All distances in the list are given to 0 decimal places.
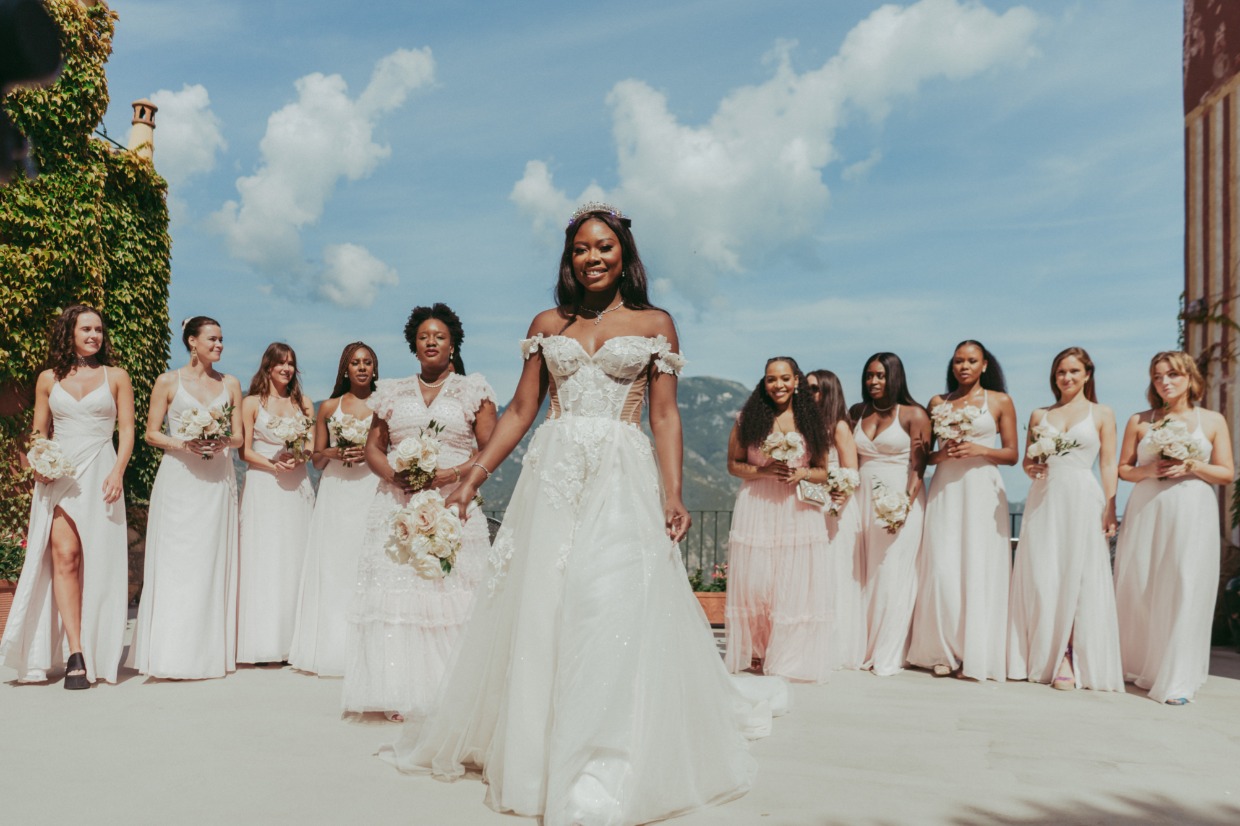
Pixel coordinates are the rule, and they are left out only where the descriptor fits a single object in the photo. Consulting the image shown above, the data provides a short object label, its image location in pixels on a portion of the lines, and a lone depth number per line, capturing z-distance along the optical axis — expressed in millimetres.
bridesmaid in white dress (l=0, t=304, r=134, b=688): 7312
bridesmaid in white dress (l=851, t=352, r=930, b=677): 8469
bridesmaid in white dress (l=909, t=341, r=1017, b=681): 8164
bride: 4055
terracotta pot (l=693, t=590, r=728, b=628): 11369
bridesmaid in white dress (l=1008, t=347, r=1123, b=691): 7824
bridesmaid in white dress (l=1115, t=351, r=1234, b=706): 7441
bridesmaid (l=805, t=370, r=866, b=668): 8570
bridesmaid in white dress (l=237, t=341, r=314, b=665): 8211
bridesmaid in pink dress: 7945
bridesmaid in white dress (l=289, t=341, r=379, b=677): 7699
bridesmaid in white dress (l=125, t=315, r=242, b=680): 7504
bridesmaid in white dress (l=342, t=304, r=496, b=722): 6164
